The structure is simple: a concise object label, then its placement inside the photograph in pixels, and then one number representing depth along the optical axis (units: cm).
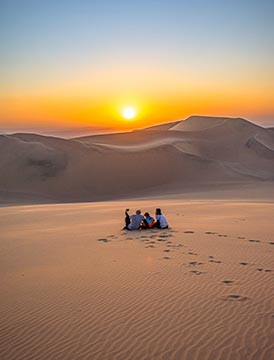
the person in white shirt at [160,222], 1327
